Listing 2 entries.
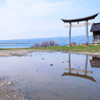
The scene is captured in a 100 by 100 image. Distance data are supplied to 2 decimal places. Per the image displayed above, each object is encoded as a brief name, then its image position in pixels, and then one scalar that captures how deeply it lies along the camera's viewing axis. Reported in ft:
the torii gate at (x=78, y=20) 62.25
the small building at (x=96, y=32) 80.04
